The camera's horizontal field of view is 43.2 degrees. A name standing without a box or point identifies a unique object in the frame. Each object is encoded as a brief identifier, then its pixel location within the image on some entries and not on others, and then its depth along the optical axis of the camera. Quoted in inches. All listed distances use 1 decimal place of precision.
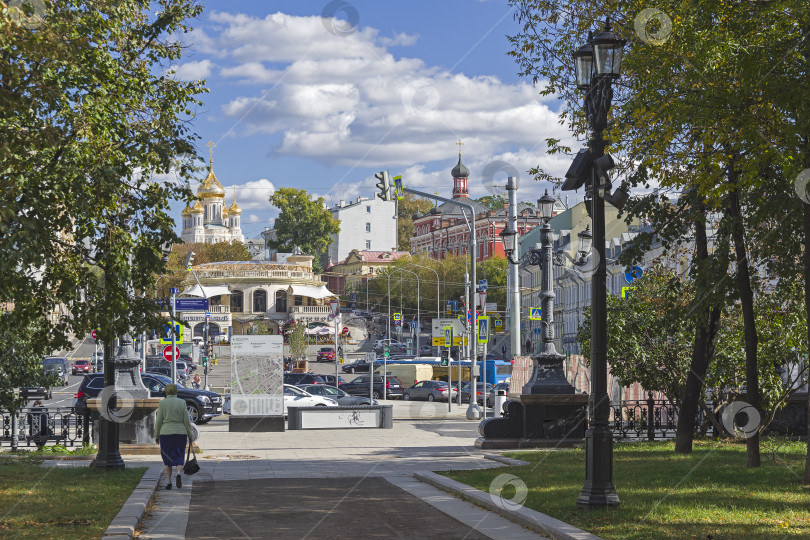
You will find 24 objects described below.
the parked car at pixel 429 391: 2146.9
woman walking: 613.3
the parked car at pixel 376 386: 2043.6
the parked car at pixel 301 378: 2051.4
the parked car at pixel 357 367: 3265.3
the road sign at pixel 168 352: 1416.0
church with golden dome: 7268.7
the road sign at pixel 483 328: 1379.2
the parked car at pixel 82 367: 3150.3
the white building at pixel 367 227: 7076.8
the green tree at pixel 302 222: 5413.4
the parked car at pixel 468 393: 2075.9
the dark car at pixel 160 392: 1333.7
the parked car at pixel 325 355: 3693.9
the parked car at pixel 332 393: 1605.6
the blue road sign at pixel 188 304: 1432.1
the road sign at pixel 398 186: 1169.8
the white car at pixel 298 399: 1515.7
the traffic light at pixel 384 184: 1120.8
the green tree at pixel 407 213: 7234.3
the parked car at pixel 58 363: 2566.4
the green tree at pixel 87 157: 450.6
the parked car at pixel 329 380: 2187.5
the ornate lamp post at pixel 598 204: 460.1
